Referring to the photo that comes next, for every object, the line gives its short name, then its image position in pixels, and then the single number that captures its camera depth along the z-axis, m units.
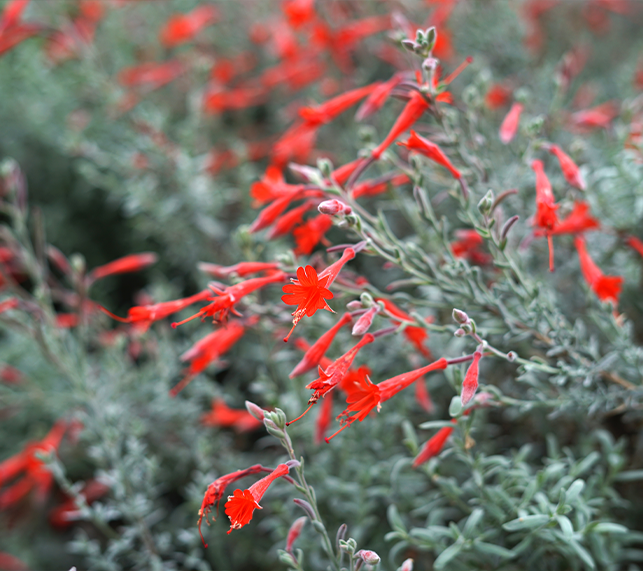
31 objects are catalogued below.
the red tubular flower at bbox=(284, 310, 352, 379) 0.52
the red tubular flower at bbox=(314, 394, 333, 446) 0.58
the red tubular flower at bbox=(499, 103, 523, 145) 0.57
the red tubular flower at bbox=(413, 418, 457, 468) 0.54
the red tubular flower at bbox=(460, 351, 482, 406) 0.50
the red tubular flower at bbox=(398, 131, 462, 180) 0.54
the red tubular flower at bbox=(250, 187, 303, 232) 0.55
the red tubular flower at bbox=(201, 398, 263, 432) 0.63
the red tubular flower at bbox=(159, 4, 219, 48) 0.86
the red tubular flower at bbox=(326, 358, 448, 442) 0.50
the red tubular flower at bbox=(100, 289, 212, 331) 0.54
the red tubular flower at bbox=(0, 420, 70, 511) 0.68
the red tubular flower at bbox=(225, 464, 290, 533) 0.49
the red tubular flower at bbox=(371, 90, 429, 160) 0.54
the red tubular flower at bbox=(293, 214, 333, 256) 0.55
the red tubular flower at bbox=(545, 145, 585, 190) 0.55
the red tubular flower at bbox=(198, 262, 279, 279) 0.54
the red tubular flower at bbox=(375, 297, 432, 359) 0.54
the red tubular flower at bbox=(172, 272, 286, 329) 0.52
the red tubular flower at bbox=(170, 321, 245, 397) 0.56
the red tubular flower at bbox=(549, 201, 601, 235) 0.57
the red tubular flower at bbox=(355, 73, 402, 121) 0.58
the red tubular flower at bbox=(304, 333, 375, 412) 0.50
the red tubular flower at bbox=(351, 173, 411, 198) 0.57
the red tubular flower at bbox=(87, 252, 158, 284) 0.66
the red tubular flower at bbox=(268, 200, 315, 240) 0.56
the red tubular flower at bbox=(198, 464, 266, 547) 0.51
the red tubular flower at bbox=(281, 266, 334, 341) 0.49
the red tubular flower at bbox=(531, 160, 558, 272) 0.53
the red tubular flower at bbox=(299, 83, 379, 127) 0.59
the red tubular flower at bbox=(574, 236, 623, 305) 0.55
